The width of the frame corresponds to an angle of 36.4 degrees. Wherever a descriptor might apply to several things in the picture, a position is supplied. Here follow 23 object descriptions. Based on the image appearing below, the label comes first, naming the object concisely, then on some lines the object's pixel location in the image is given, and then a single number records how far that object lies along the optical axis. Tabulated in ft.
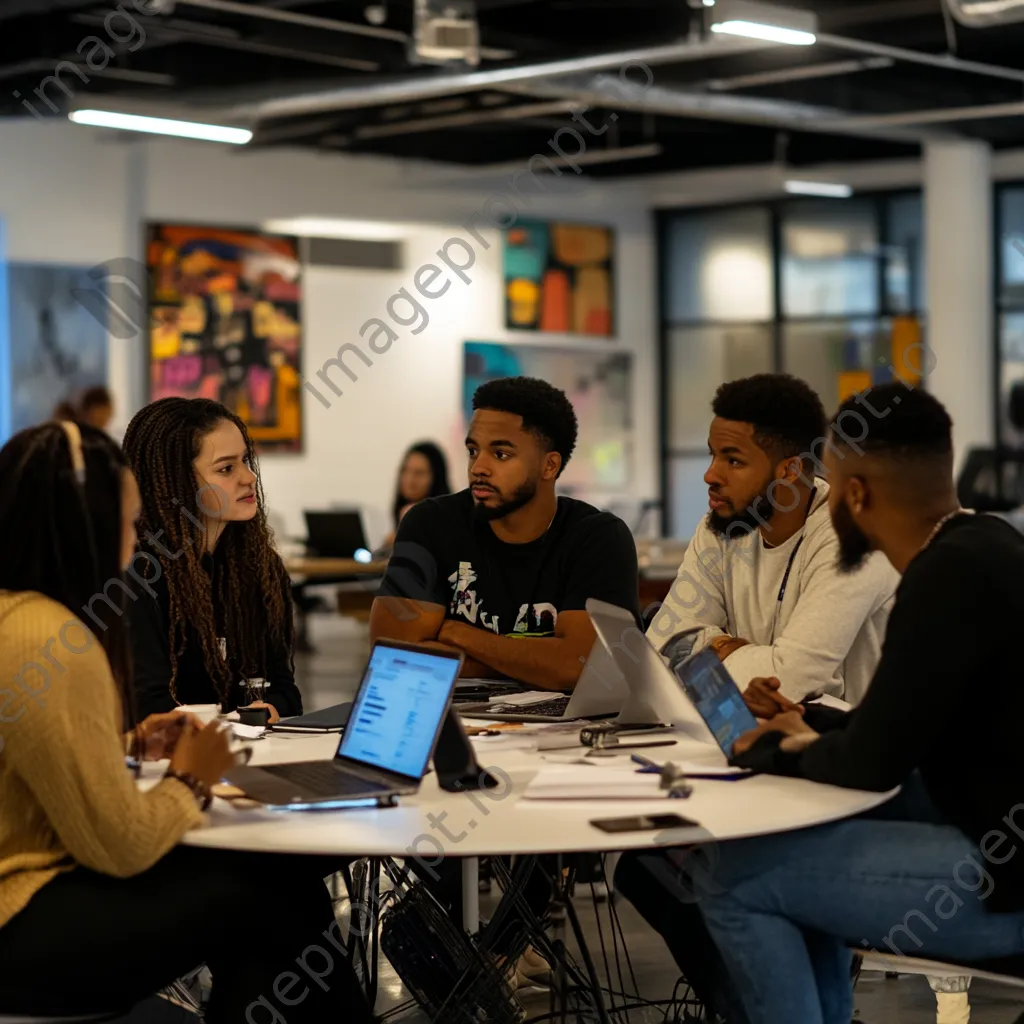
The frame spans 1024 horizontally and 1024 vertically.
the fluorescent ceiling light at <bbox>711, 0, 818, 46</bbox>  22.34
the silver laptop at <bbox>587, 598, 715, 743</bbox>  8.98
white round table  6.85
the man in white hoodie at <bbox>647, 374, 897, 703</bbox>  10.35
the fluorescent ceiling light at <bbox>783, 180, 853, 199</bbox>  37.52
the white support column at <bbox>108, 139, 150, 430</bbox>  34.78
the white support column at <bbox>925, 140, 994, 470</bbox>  35.96
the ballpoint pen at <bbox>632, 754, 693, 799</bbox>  7.76
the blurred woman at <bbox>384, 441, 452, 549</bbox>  27.04
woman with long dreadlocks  10.76
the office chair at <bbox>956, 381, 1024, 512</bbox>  29.50
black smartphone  7.05
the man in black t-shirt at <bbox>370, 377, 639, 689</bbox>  11.41
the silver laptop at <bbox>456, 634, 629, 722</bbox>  9.49
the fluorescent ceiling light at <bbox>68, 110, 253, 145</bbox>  26.55
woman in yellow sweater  6.86
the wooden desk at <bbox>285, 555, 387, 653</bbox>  26.27
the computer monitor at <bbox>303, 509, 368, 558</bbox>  28.37
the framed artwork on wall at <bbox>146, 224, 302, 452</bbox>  35.76
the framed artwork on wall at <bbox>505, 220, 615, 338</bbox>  42.16
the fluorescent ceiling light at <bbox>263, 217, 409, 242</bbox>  37.83
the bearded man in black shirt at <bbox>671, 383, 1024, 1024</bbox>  7.35
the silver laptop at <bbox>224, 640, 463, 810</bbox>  7.70
